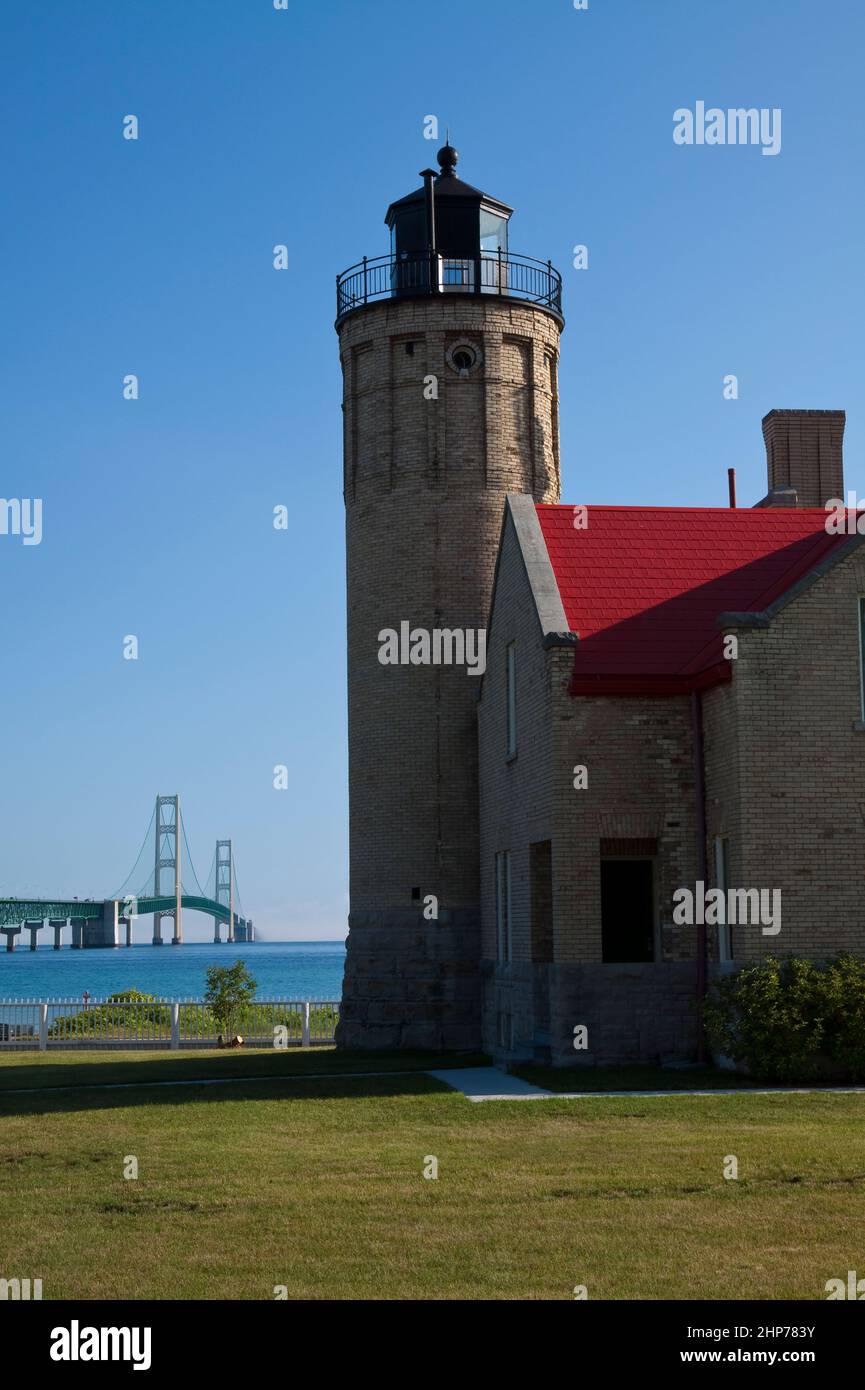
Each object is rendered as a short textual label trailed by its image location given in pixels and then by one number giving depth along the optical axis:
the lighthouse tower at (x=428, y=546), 29.69
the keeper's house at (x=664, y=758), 19.89
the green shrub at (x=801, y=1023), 18.83
